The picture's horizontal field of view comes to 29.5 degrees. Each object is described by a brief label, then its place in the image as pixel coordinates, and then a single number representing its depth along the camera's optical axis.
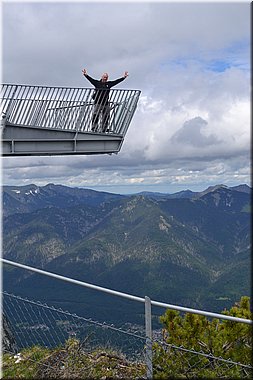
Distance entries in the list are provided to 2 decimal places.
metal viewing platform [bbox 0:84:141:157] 12.00
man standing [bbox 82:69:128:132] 12.59
